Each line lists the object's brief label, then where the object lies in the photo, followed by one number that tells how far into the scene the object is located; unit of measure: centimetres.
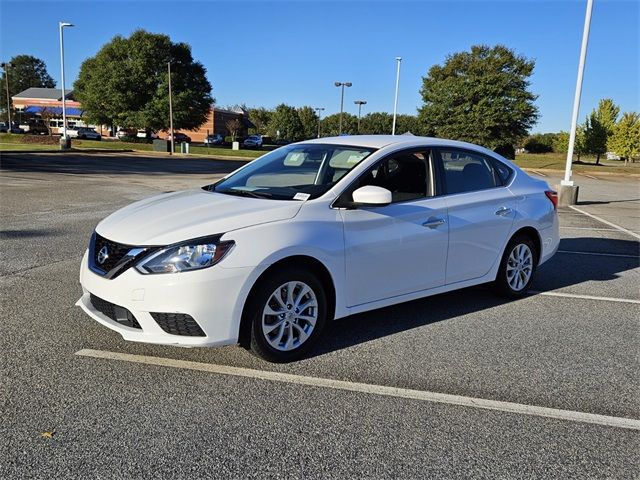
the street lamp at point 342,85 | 4628
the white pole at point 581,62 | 1472
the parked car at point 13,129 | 7312
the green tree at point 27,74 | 12875
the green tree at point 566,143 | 5226
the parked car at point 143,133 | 5716
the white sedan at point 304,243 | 360
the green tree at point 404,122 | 9628
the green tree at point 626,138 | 4867
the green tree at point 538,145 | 7831
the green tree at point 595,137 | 5069
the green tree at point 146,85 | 5262
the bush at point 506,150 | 4659
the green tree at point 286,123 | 7906
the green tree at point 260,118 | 10822
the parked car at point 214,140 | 6865
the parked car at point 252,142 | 6600
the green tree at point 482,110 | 5275
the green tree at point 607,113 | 5194
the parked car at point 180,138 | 6799
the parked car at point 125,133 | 6300
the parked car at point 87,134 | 6191
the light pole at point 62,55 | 3578
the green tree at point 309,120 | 9319
